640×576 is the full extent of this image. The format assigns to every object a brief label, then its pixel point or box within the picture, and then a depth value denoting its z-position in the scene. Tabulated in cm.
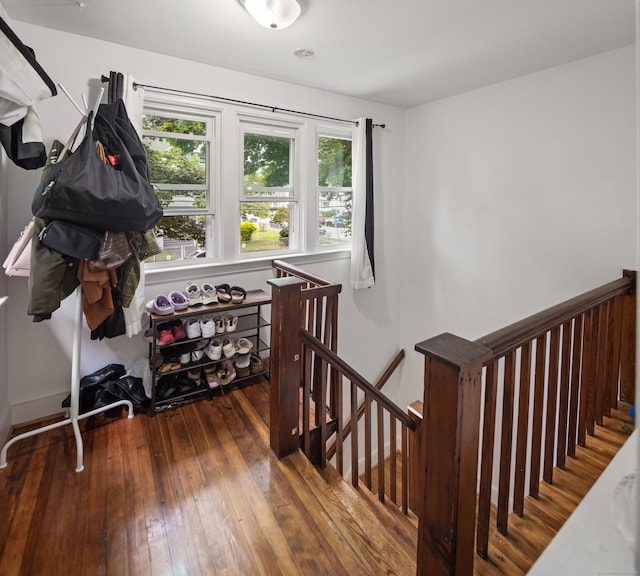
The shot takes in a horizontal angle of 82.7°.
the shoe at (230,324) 267
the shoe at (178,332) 247
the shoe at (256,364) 286
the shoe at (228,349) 266
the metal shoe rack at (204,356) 239
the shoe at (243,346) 277
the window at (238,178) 277
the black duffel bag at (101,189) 159
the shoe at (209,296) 262
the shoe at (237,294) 270
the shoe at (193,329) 253
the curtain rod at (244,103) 249
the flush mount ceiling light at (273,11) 186
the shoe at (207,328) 254
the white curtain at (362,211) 357
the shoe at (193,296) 257
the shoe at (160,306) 239
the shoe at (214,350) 259
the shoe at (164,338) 241
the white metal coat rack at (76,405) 188
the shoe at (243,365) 281
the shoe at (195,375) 260
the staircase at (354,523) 144
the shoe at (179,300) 249
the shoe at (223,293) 268
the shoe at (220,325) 263
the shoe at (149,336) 238
